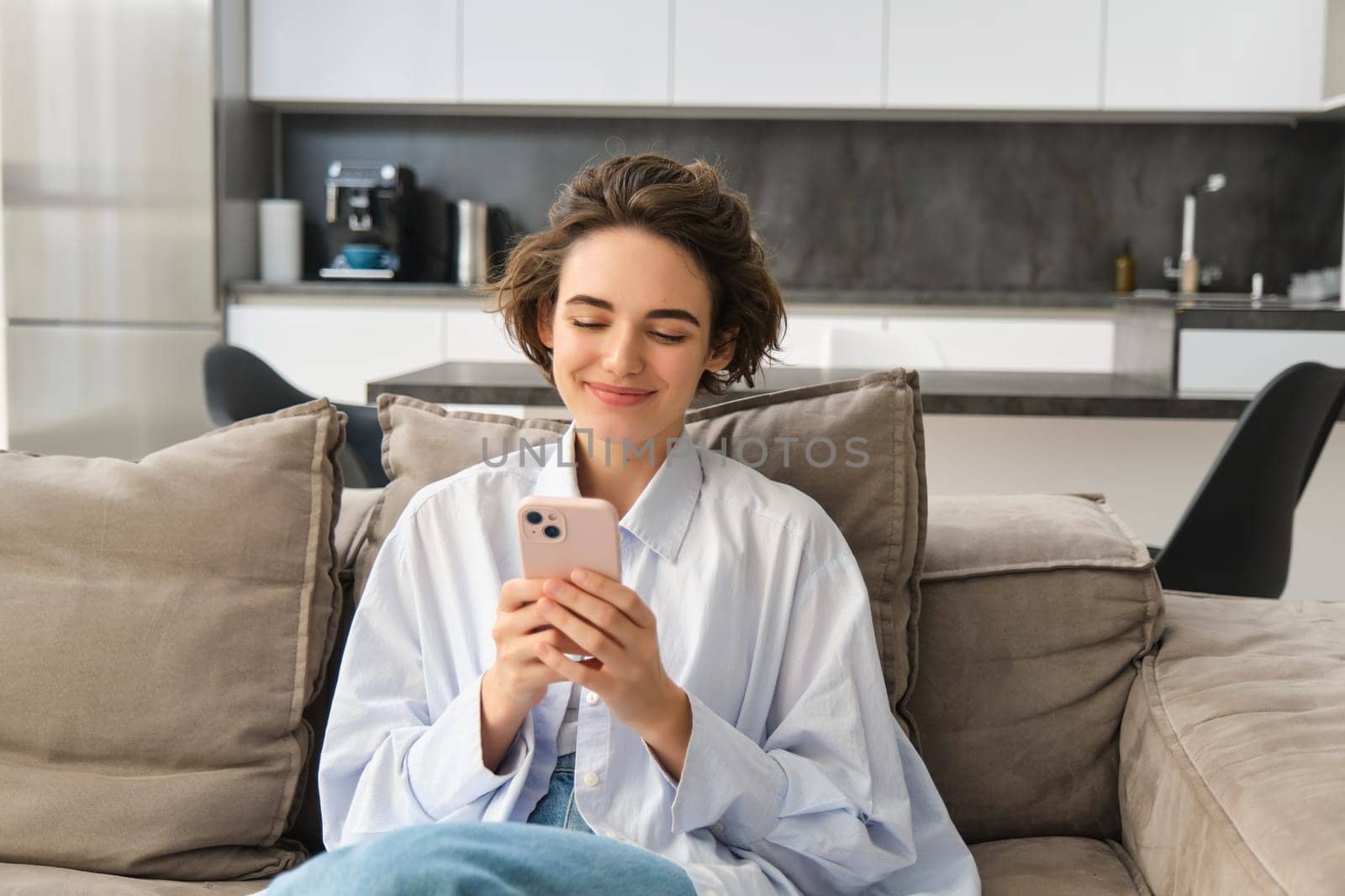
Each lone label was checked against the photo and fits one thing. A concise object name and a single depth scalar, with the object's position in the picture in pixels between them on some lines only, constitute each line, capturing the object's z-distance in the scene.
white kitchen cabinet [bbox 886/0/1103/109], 4.52
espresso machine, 4.75
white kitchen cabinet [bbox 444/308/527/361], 4.50
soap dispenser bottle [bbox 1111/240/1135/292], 4.88
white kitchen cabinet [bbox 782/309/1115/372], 4.39
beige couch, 1.35
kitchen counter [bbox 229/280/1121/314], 4.39
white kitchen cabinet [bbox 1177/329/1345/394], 2.76
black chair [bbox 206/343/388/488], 2.46
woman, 1.14
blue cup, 4.79
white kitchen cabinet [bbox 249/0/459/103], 4.64
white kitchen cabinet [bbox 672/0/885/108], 4.57
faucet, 4.77
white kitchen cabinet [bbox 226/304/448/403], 4.55
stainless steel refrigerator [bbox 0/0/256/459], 3.65
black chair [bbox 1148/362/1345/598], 1.99
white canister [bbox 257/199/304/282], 4.84
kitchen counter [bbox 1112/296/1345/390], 2.75
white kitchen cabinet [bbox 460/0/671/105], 4.60
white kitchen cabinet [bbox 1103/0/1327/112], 4.46
